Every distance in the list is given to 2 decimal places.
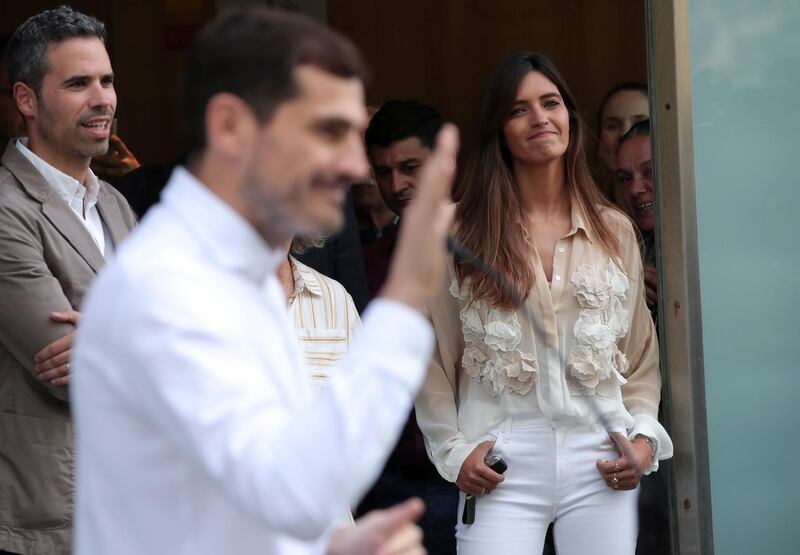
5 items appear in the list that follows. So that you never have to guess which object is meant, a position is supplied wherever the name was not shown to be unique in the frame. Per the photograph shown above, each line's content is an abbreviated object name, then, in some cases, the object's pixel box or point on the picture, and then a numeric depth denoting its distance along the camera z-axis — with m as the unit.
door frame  7.19
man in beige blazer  5.27
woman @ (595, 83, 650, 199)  9.09
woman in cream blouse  6.13
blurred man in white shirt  2.56
